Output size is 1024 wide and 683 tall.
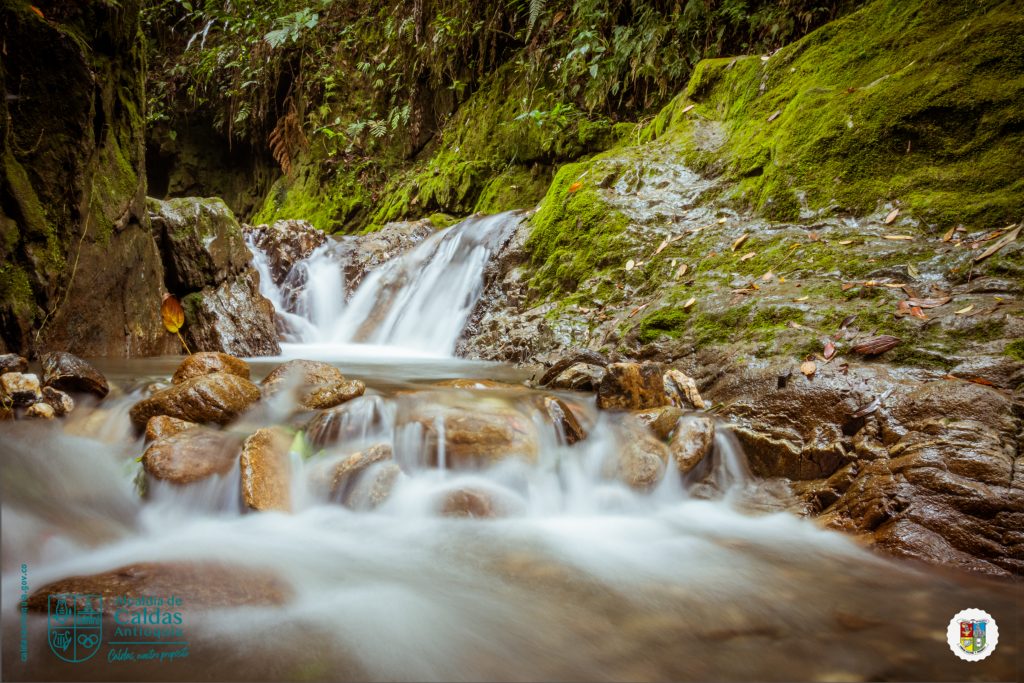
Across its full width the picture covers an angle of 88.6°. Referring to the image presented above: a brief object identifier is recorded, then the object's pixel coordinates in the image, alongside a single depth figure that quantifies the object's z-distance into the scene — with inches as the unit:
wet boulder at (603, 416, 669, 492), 112.8
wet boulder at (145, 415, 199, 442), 112.6
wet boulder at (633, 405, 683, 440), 120.5
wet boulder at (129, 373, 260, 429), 119.1
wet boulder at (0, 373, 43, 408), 115.0
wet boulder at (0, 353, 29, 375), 125.8
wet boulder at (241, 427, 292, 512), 99.0
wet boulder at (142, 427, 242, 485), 101.1
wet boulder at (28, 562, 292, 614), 66.7
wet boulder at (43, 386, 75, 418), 118.7
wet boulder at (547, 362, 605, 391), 154.9
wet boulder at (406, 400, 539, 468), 116.0
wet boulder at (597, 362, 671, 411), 133.7
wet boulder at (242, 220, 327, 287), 354.6
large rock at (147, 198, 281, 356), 225.5
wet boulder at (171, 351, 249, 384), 140.5
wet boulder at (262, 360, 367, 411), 131.5
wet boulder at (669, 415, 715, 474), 113.4
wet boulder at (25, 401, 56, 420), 115.1
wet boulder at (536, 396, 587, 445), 124.9
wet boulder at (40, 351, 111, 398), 124.6
